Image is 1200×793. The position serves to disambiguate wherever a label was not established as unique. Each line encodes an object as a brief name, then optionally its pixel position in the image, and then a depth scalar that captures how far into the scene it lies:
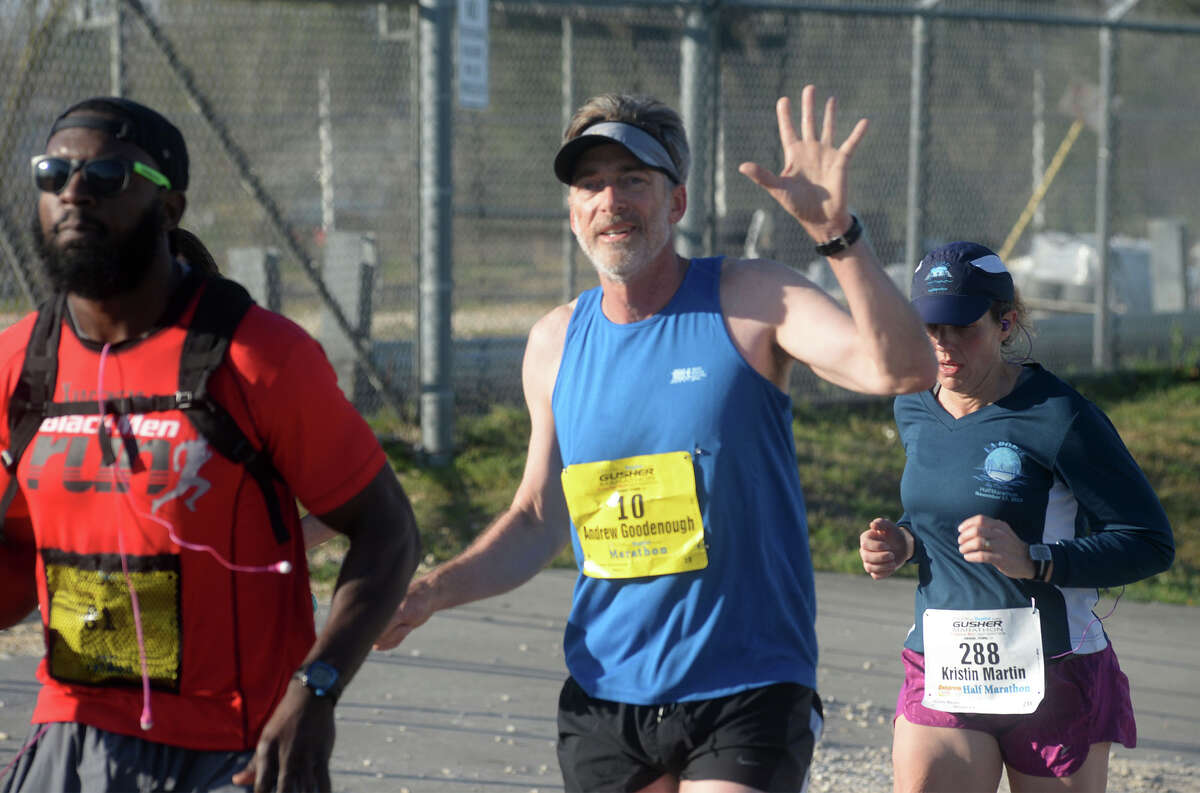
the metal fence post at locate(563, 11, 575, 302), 21.02
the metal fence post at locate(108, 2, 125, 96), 16.14
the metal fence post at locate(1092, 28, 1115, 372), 22.03
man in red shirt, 4.95
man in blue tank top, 5.81
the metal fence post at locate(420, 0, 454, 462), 17.25
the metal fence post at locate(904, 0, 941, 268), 20.27
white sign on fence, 16.98
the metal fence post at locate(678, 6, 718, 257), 18.56
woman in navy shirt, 7.04
